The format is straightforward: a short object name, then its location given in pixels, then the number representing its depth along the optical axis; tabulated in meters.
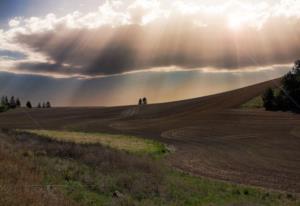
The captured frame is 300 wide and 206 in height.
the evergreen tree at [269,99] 76.76
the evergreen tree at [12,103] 137.80
